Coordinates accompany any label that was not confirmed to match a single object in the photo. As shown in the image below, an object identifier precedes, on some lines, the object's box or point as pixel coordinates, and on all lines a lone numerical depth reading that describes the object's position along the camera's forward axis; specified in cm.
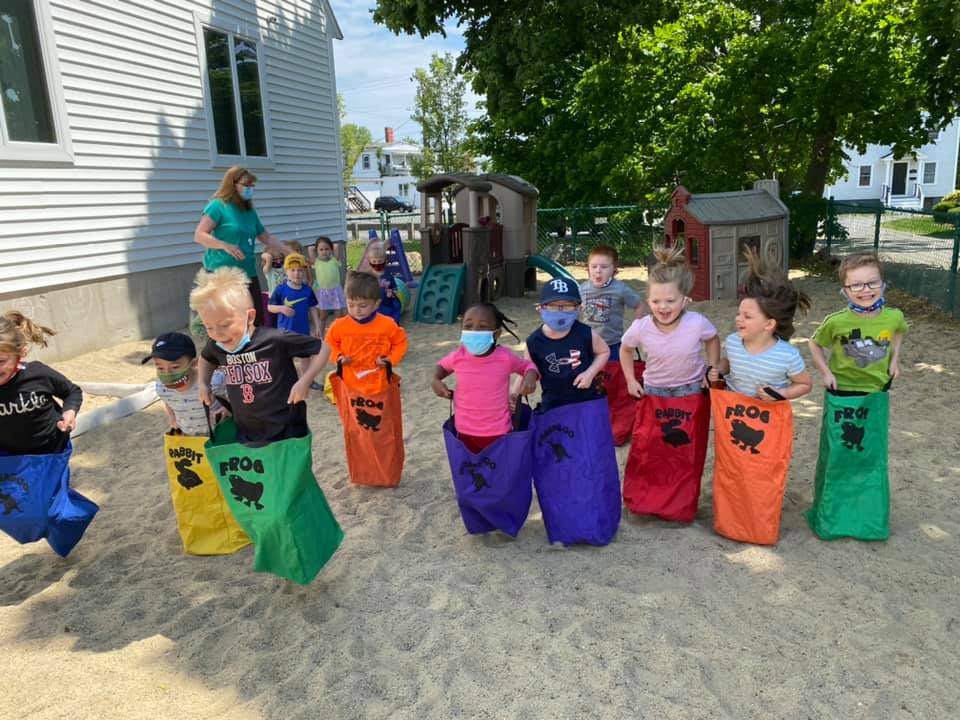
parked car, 4191
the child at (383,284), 849
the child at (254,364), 311
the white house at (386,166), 5831
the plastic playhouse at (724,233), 1148
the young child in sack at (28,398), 340
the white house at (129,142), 765
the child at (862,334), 354
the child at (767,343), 343
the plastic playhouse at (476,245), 1082
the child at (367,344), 437
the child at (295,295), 673
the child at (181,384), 360
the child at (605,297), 506
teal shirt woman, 536
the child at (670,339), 372
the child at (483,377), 357
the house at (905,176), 4016
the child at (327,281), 820
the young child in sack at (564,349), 357
